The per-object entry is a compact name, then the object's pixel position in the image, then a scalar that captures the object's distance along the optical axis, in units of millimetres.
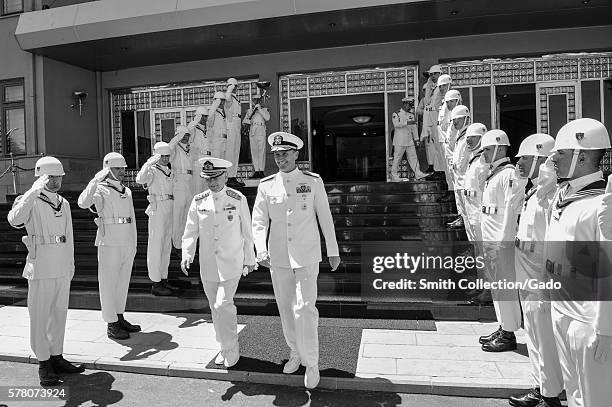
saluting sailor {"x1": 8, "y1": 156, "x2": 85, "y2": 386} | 4840
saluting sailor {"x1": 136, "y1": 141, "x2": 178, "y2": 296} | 7434
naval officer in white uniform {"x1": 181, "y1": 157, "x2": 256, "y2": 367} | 4906
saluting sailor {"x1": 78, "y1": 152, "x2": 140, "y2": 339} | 6020
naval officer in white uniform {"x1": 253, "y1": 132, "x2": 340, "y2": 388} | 4523
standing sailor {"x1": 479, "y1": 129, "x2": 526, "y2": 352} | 5070
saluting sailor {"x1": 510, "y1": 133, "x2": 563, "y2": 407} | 3688
